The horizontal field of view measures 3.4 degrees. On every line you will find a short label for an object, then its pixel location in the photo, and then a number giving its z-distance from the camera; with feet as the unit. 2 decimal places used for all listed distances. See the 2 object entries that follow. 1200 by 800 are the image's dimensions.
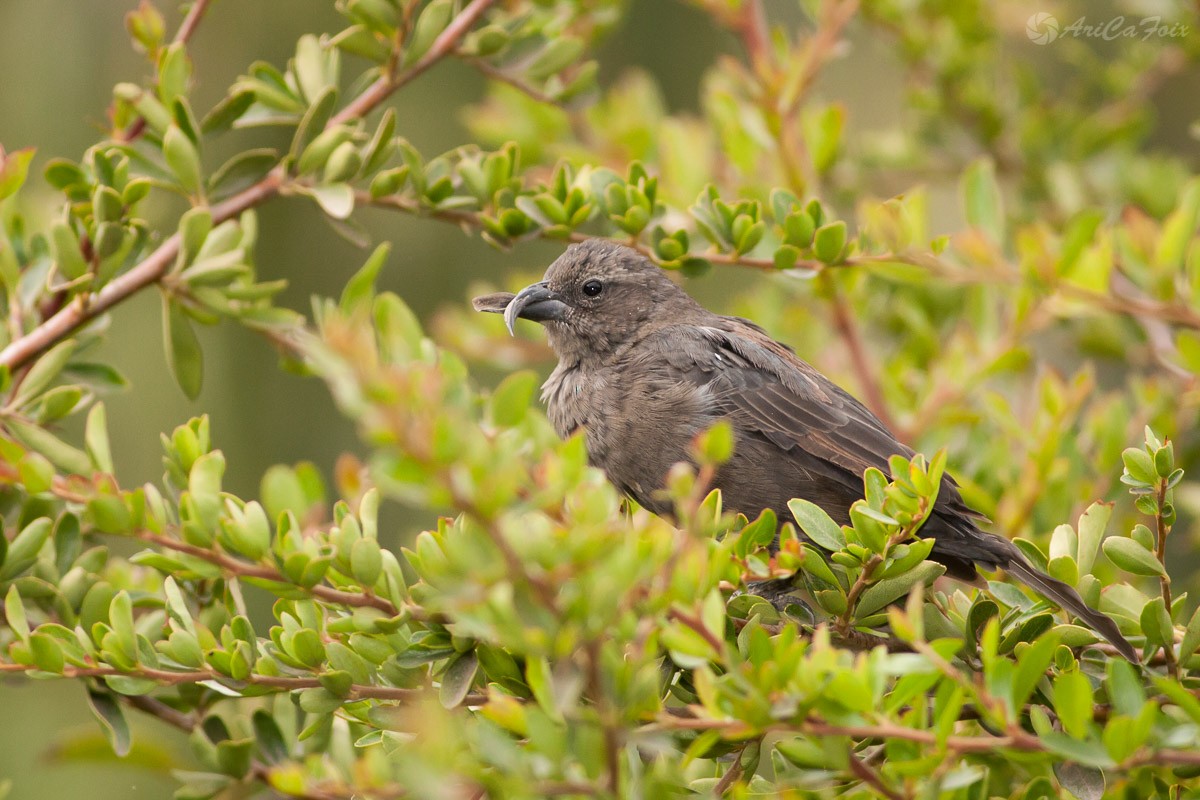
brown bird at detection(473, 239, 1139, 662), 17.79
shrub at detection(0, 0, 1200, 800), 16.99
